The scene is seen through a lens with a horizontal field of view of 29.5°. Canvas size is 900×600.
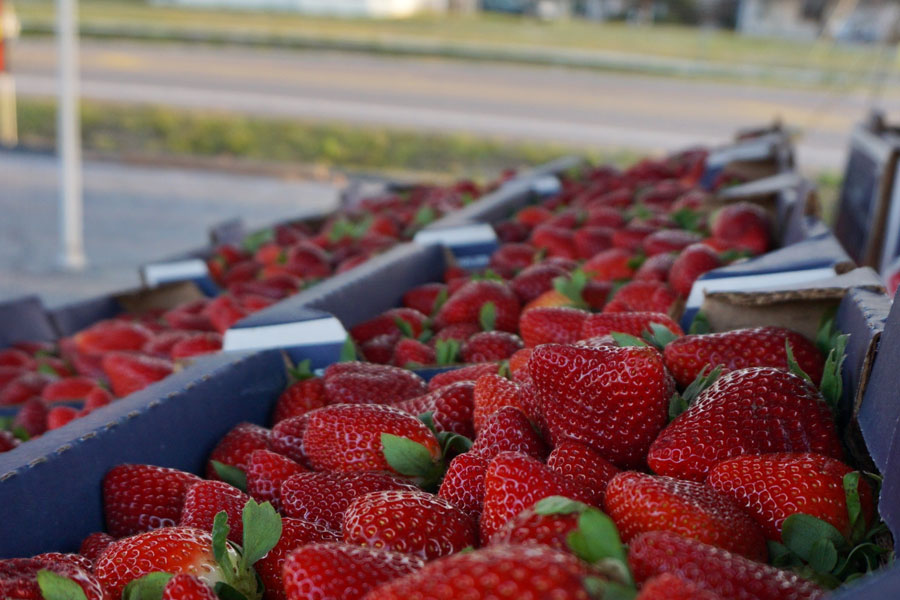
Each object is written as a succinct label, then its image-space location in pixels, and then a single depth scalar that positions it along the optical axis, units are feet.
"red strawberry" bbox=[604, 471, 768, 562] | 1.65
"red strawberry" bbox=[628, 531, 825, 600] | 1.54
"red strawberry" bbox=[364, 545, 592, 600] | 1.42
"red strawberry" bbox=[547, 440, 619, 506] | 1.77
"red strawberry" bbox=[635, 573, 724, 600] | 1.43
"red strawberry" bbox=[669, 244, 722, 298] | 2.59
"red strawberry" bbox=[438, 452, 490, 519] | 1.77
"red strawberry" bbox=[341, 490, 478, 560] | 1.66
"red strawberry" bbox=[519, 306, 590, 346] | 2.33
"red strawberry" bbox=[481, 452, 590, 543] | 1.66
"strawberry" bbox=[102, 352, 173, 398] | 2.64
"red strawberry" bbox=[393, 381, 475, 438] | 2.02
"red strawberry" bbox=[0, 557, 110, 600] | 1.62
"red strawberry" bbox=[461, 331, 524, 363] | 2.38
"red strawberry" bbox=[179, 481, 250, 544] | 1.81
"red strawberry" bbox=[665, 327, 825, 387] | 2.01
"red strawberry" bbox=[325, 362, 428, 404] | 2.14
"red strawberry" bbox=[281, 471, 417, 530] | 1.83
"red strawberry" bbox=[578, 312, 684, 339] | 2.21
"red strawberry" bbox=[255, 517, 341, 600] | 1.71
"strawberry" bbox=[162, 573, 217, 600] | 1.58
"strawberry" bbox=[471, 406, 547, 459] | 1.85
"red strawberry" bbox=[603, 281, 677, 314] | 2.52
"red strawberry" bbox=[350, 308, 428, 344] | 2.61
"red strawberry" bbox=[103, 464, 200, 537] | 1.93
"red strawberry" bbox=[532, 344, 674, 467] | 1.85
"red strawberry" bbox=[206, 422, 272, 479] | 2.07
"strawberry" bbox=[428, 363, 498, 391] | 2.17
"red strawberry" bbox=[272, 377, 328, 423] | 2.21
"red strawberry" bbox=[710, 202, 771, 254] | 3.15
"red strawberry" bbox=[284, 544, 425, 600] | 1.57
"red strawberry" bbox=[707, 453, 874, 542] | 1.73
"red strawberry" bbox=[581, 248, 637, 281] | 2.95
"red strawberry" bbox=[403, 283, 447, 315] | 2.88
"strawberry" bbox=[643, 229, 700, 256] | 3.03
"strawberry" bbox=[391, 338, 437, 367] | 2.43
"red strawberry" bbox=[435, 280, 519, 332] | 2.63
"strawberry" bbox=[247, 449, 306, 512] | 1.94
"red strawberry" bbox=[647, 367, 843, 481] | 1.80
